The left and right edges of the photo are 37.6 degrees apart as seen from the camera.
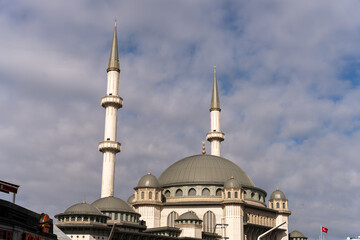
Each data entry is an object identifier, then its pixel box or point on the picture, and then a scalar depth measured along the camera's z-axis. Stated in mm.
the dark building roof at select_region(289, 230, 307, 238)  115019
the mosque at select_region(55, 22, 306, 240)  84562
